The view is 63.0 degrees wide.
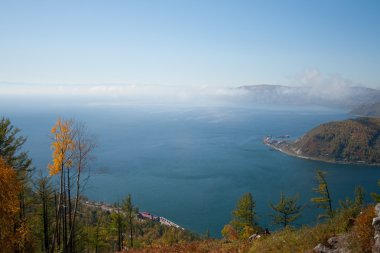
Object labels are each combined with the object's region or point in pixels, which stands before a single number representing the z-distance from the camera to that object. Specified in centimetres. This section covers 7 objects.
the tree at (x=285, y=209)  2962
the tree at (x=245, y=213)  2970
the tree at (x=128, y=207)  3100
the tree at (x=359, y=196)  2818
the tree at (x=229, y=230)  3079
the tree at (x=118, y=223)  2920
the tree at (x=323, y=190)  2756
